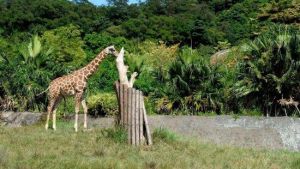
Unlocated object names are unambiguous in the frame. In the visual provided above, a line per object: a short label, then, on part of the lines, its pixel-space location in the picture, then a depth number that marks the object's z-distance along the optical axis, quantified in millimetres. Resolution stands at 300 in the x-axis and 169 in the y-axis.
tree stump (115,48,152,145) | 12945
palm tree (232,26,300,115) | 17016
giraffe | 16141
